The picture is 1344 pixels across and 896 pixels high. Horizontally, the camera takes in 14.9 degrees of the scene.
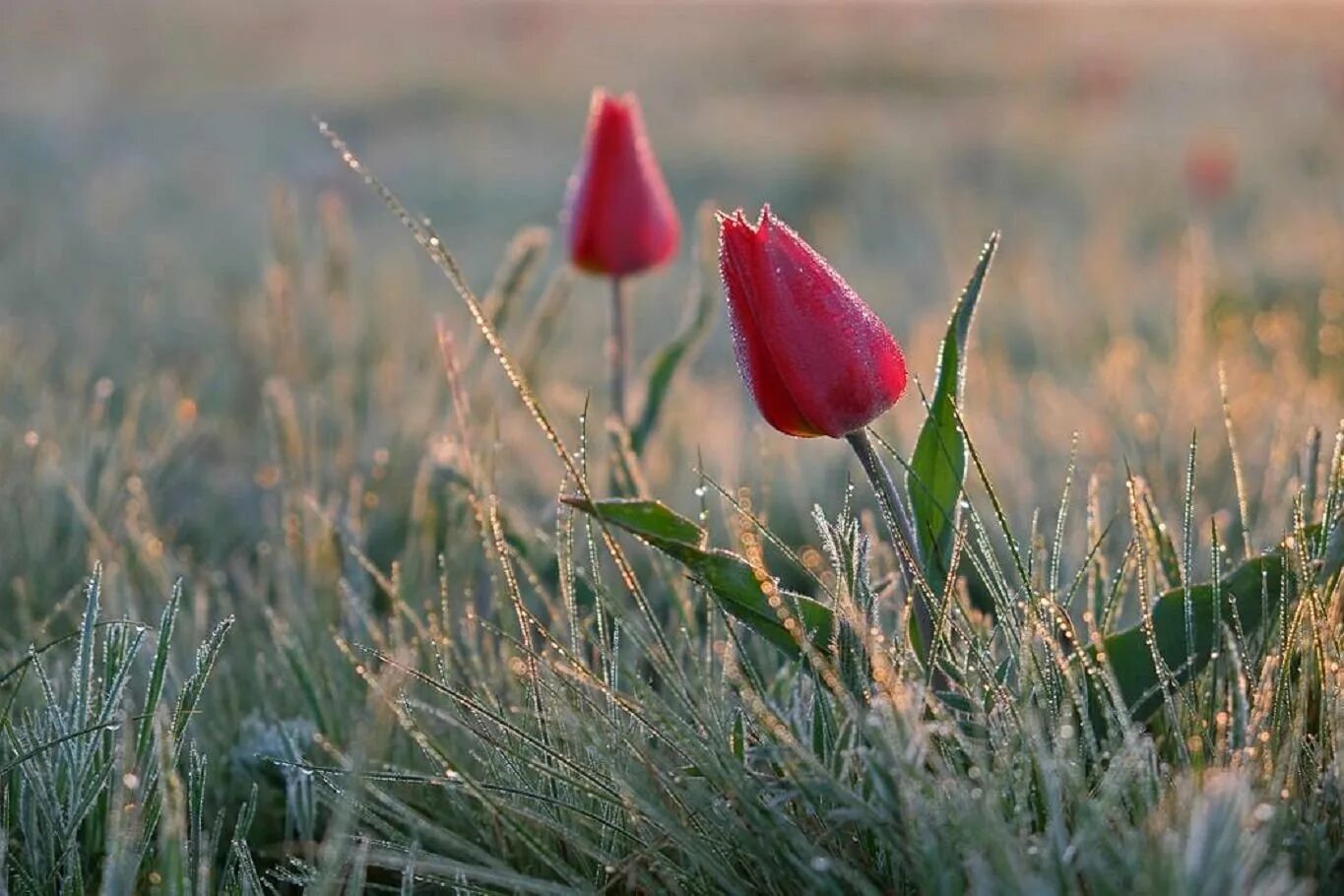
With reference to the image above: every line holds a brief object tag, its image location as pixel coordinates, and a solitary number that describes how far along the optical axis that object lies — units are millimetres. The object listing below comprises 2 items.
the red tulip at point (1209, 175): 3326
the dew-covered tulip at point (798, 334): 926
